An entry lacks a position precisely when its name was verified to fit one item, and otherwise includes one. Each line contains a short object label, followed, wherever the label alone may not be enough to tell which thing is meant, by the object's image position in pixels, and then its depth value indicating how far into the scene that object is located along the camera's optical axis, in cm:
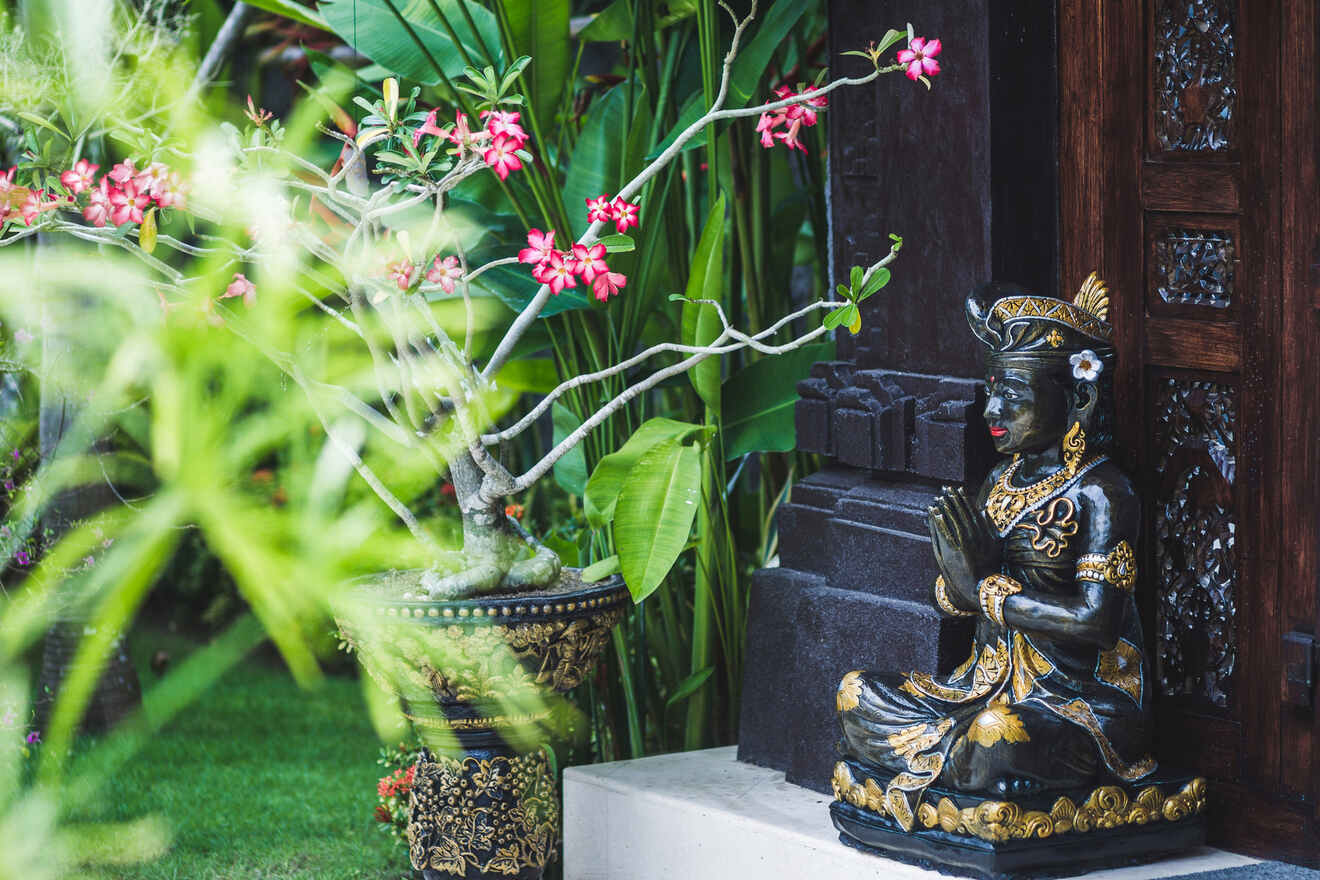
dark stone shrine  657
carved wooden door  594
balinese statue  576
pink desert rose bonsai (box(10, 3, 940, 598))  628
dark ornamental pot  665
